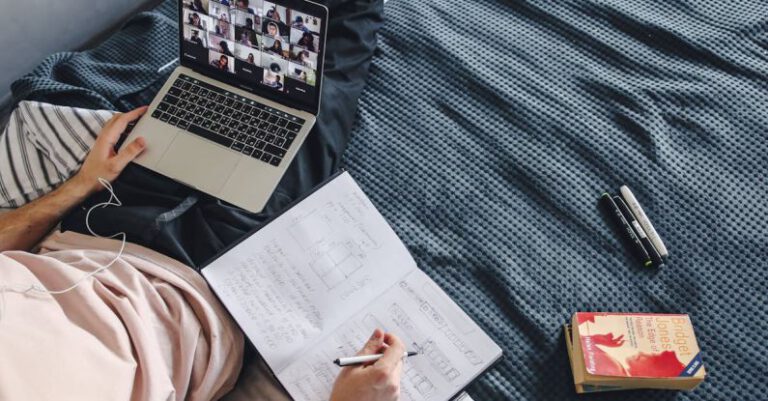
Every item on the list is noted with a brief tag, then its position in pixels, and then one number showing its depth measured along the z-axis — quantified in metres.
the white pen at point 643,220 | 0.97
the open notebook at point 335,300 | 0.87
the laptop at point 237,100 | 0.97
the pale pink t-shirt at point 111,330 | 0.69
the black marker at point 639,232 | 0.96
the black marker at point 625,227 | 0.96
